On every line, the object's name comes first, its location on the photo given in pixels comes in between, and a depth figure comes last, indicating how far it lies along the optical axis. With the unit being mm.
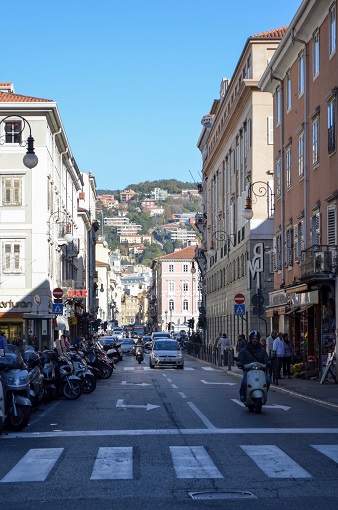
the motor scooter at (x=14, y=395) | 16516
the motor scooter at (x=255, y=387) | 19906
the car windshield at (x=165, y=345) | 46938
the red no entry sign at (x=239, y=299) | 42084
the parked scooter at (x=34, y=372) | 20359
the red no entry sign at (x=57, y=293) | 42388
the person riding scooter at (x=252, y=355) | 20578
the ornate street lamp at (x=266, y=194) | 54156
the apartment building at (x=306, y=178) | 32406
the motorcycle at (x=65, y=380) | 24047
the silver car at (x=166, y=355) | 45938
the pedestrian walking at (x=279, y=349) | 31844
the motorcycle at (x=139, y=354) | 55312
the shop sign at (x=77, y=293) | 63438
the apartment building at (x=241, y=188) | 54938
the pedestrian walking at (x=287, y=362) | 34894
